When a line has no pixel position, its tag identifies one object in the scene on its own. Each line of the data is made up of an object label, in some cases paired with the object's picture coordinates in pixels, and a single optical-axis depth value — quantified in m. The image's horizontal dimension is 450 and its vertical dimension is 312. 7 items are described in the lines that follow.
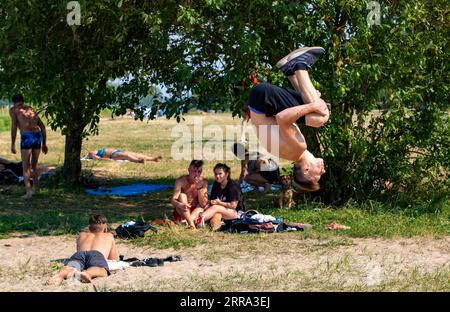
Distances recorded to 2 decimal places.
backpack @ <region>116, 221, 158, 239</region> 9.31
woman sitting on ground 9.85
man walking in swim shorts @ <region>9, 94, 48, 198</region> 12.68
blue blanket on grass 13.80
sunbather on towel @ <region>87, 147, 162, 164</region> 19.00
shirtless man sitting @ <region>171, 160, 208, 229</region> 9.94
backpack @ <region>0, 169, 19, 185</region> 14.48
